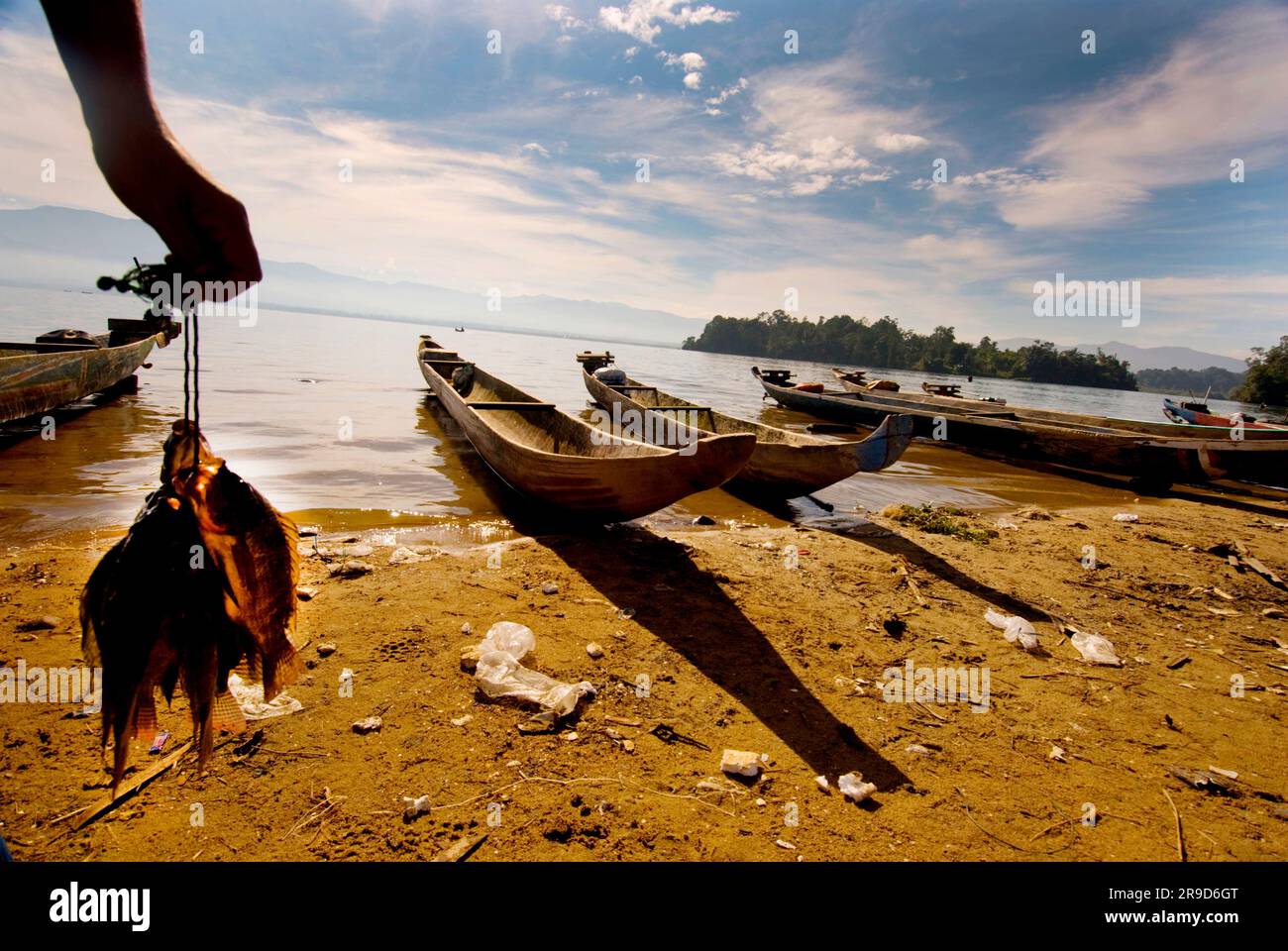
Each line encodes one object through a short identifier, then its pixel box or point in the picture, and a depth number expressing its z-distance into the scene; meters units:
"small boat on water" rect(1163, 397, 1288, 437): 15.24
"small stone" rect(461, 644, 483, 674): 3.37
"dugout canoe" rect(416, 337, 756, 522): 4.81
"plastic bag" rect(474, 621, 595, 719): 3.06
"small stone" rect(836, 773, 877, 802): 2.58
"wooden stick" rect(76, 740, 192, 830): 2.20
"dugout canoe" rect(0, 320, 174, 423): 8.06
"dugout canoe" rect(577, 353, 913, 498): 7.34
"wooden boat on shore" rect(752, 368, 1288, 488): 10.98
